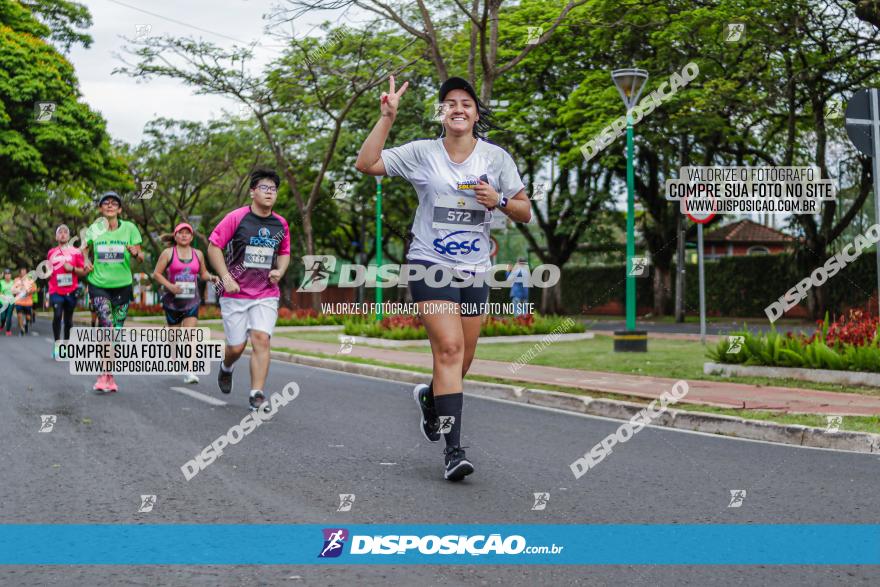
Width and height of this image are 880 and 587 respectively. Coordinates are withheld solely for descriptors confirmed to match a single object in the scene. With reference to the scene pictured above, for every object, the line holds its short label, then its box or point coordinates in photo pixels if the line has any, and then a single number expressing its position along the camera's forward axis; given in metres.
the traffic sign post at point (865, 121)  8.90
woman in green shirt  9.64
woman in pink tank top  10.09
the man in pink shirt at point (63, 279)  12.79
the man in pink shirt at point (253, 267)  8.00
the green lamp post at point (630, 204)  15.77
